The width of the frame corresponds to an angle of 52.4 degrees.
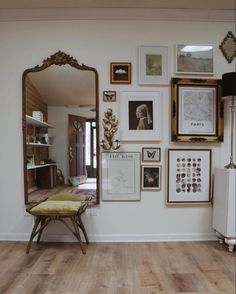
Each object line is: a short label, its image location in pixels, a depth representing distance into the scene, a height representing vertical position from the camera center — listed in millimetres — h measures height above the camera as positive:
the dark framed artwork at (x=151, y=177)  2557 -412
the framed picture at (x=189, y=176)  2549 -401
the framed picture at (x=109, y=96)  2521 +447
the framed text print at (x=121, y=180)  2549 -442
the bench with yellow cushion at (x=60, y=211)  2205 -669
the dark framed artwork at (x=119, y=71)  2512 +707
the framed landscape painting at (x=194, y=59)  2537 +840
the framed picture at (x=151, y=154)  2551 -167
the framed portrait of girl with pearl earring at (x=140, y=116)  2525 +236
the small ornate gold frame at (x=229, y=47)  2547 +970
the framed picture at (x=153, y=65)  2518 +774
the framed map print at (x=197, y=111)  2521 +288
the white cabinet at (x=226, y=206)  2240 -656
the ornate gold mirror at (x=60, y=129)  2529 +107
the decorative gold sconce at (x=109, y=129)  2510 +100
